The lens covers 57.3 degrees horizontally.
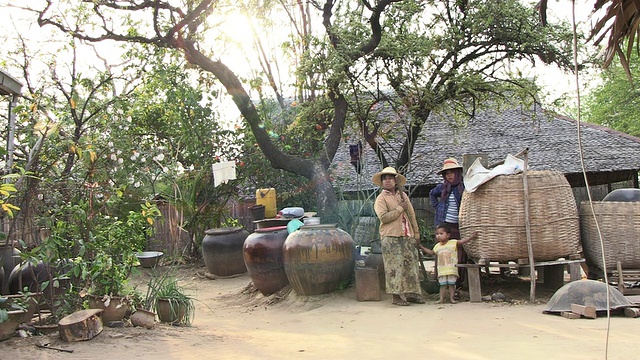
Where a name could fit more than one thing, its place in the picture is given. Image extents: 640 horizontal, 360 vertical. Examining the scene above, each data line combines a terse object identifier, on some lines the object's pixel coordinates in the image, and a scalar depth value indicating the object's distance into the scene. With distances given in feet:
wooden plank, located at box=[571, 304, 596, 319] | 18.29
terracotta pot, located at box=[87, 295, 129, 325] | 18.29
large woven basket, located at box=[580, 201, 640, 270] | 22.56
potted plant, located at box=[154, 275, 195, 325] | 20.80
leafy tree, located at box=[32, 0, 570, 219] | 34.14
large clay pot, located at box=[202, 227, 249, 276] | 38.45
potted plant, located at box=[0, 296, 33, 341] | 15.52
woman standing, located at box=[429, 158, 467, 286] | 24.64
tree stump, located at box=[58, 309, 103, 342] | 16.33
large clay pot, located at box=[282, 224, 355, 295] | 25.46
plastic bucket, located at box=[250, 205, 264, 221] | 39.37
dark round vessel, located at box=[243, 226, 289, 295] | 28.09
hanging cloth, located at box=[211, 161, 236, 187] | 41.37
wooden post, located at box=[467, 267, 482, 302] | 22.86
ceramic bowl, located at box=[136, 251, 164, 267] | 31.53
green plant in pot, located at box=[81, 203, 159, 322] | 18.38
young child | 22.94
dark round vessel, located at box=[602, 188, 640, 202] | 23.21
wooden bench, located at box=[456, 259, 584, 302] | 22.35
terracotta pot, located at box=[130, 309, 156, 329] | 18.92
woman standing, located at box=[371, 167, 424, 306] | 23.48
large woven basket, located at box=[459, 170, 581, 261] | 22.04
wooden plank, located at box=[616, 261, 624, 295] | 22.33
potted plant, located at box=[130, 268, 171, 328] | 18.97
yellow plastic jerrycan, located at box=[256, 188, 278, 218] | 41.50
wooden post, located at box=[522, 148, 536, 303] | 21.86
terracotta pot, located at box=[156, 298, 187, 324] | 20.76
